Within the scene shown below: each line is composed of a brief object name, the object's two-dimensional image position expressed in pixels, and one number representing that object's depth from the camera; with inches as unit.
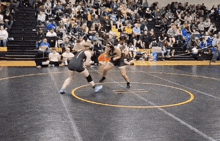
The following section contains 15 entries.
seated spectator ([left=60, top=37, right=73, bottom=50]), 572.5
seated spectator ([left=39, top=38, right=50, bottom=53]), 531.9
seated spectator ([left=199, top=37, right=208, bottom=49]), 686.3
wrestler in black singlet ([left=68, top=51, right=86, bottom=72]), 273.6
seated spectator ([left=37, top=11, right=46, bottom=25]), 639.1
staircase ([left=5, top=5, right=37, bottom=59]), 591.8
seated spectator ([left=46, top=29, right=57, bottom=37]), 582.3
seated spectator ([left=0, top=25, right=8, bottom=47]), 577.6
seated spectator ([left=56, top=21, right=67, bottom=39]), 605.7
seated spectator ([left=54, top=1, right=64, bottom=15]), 669.4
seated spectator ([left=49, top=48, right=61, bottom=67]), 524.4
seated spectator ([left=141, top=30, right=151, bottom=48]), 666.8
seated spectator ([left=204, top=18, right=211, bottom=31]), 804.6
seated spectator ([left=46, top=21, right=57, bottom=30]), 616.8
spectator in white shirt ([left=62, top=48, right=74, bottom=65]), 528.2
